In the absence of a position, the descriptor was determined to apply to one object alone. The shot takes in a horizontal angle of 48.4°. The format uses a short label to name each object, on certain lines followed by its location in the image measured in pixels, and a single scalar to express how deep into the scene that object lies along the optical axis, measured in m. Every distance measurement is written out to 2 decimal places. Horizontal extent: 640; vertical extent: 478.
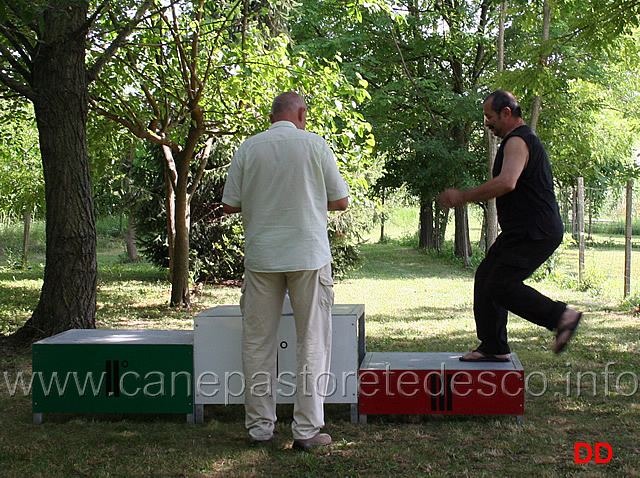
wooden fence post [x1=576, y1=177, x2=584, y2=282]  14.30
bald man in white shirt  4.14
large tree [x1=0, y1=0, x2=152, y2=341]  7.25
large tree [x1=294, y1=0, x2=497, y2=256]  21.00
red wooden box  4.55
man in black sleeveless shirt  4.50
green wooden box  4.71
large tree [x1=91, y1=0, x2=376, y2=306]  9.91
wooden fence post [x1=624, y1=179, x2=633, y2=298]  11.62
